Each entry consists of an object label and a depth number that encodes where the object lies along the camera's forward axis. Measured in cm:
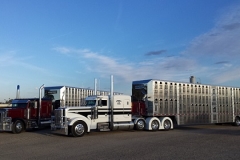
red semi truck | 2167
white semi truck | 1908
